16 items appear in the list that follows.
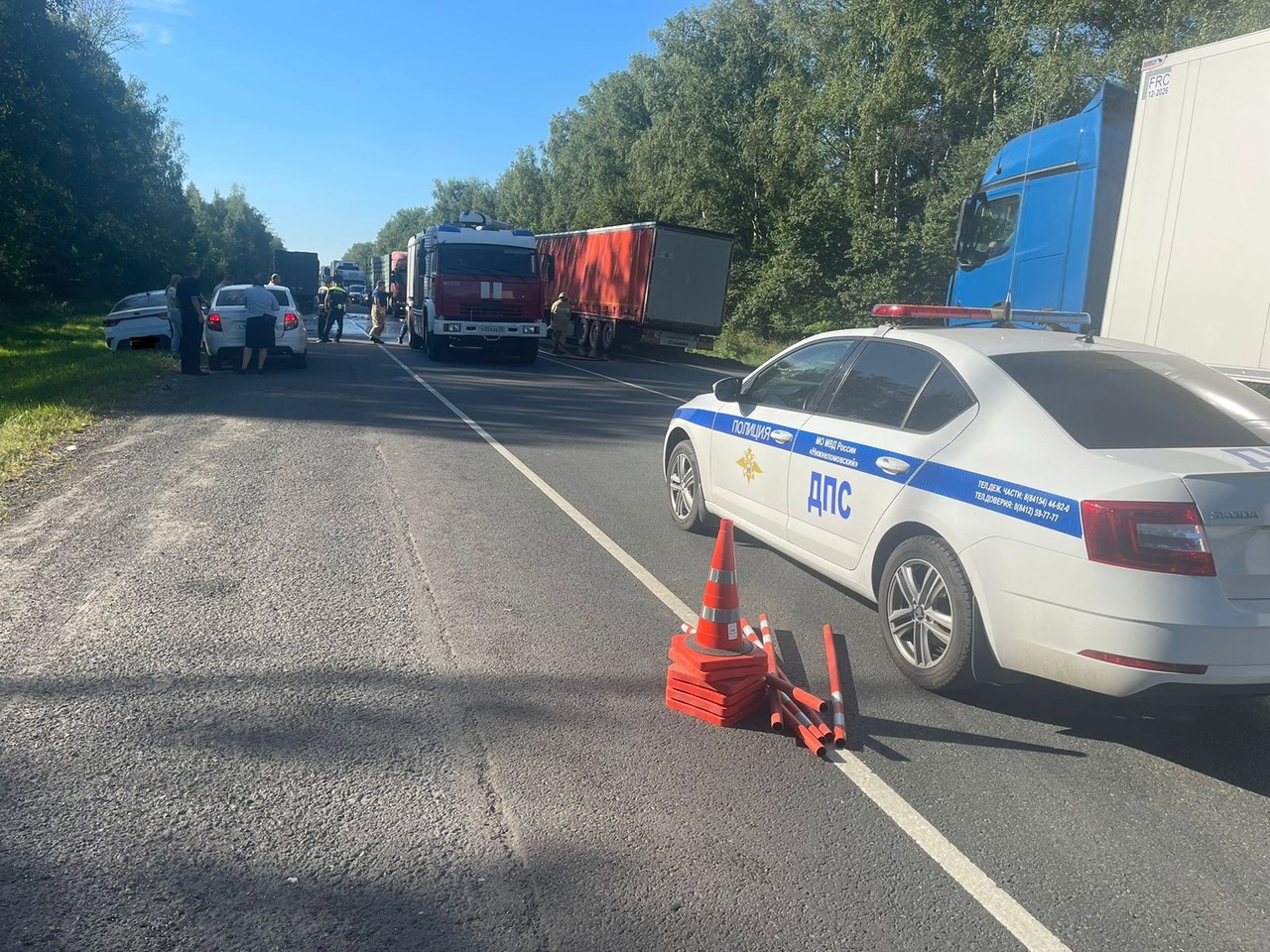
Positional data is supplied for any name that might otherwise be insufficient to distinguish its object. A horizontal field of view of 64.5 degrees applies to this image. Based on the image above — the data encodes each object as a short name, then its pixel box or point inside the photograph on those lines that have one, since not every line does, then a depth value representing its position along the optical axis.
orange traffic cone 4.34
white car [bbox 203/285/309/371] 18.61
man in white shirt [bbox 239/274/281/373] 18.16
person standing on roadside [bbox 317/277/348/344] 28.44
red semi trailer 27.20
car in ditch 22.25
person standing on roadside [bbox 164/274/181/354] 18.23
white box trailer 7.95
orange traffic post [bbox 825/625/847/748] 3.96
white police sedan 3.63
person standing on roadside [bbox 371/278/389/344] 29.19
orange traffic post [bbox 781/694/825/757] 3.89
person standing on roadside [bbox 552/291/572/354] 29.89
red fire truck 22.28
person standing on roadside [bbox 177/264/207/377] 16.55
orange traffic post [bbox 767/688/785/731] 4.01
